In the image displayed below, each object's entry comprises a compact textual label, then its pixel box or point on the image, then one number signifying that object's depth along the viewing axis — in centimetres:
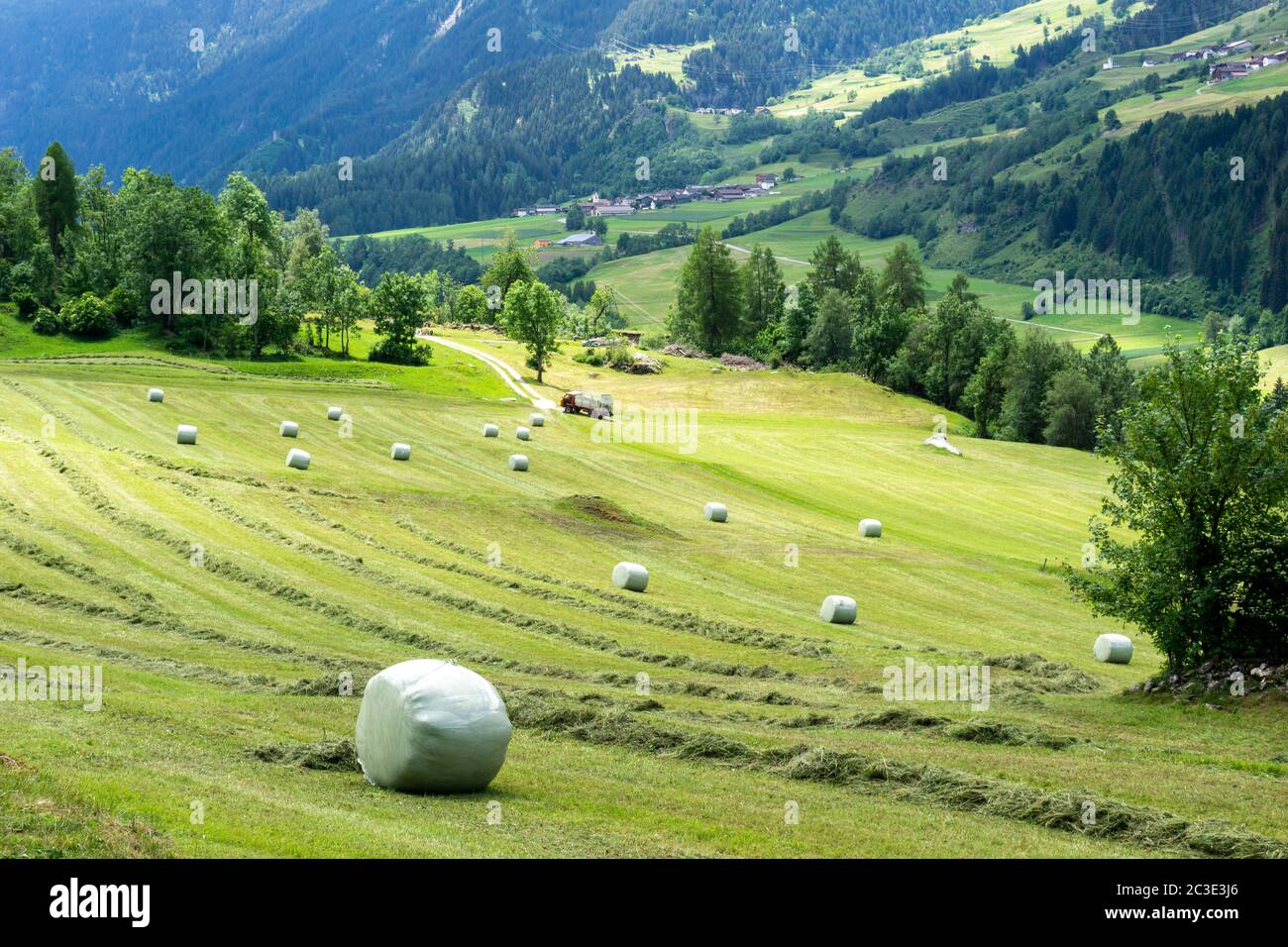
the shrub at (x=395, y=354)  13650
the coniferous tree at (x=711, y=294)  18775
